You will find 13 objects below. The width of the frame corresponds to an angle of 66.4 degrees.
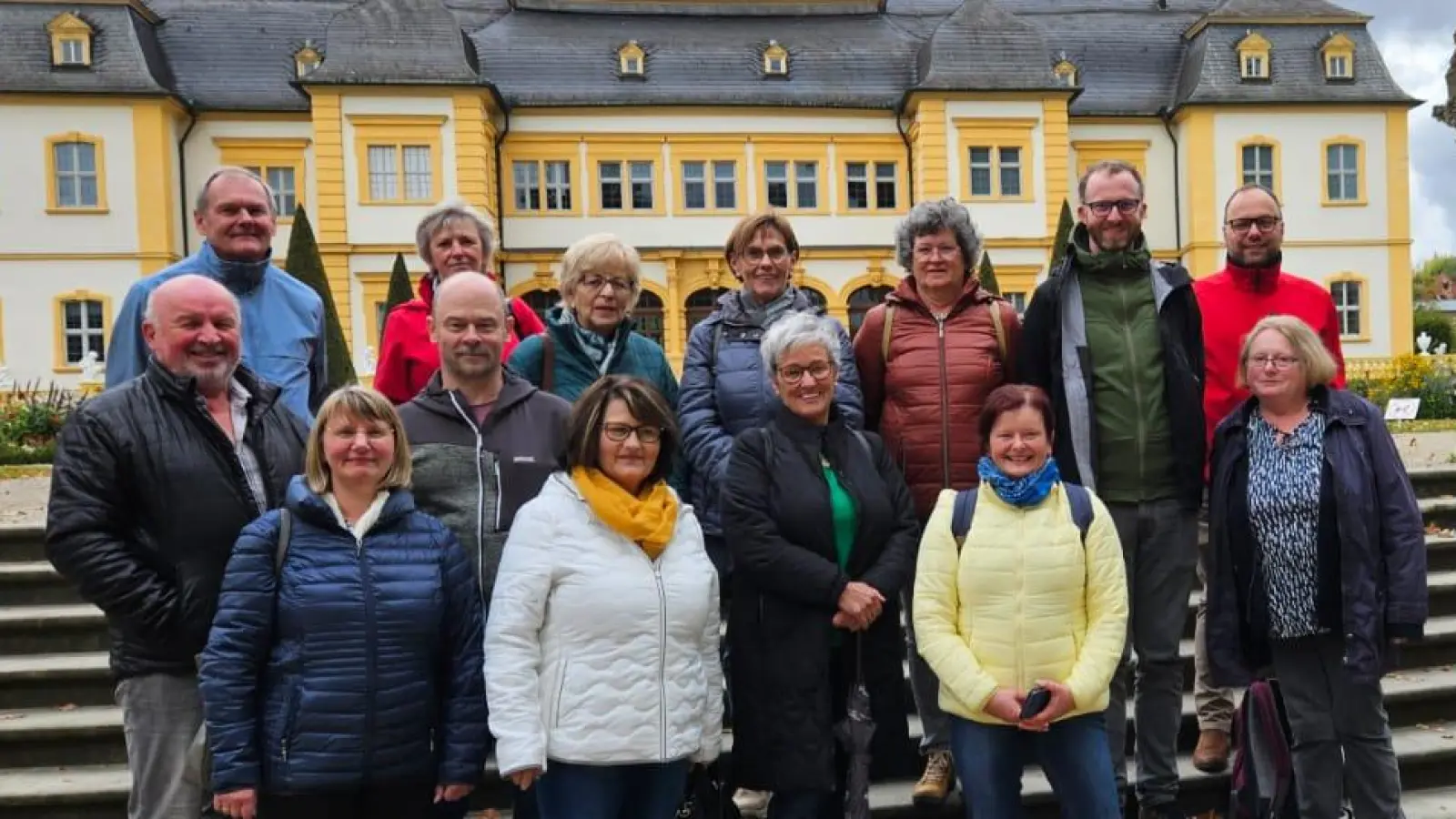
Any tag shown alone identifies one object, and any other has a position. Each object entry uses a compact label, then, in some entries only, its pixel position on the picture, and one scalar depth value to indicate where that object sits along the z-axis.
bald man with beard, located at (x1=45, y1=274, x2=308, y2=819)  2.88
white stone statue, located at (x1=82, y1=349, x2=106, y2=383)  15.87
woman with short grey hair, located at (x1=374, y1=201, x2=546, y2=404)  4.24
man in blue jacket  3.68
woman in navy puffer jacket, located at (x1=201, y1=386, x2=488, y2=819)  2.81
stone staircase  4.30
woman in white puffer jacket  3.00
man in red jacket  4.27
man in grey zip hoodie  3.30
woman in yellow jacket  3.26
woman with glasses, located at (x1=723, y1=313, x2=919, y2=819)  3.35
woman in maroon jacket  3.91
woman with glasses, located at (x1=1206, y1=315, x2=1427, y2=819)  3.55
